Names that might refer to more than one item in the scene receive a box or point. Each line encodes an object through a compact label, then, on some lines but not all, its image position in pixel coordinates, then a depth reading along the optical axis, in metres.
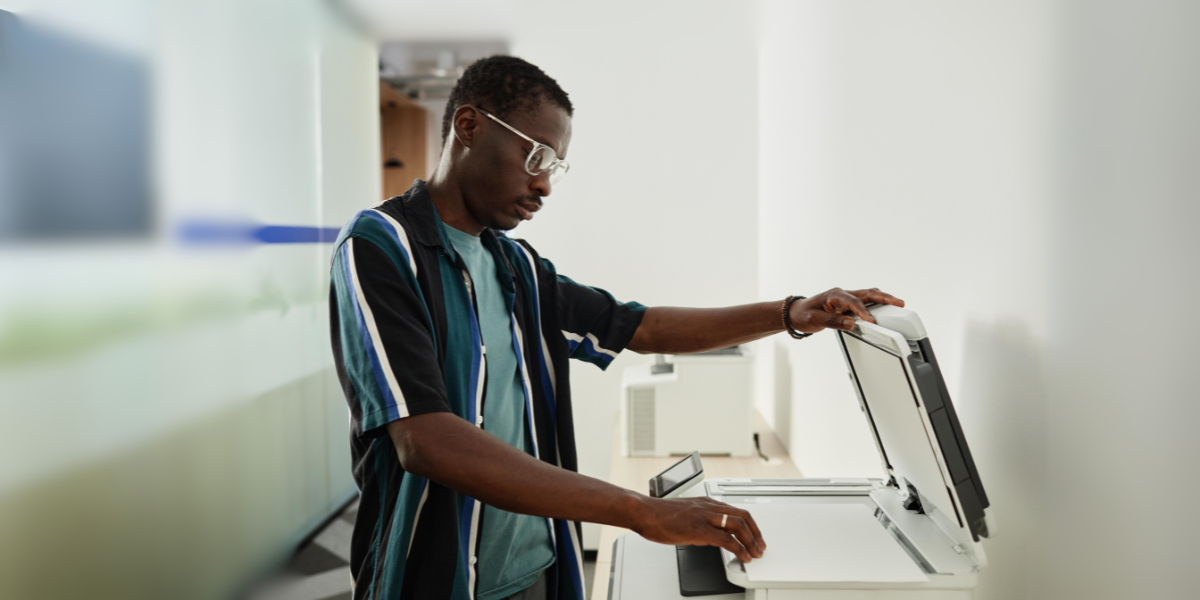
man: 0.82
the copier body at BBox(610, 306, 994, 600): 0.82
